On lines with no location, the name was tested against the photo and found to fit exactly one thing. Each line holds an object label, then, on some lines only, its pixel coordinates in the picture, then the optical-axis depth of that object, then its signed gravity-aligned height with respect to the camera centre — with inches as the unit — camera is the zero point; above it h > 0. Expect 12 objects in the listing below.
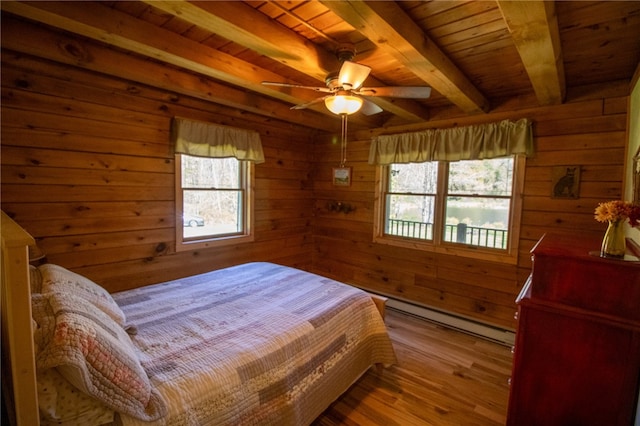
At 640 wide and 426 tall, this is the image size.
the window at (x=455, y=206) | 115.8 -6.2
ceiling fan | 71.6 +25.3
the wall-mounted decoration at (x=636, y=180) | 62.7 +3.9
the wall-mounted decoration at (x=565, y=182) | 100.8 +4.6
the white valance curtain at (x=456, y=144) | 108.7 +20.2
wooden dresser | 50.6 -26.7
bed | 38.9 -33.1
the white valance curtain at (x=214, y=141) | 113.5 +18.9
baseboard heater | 115.2 -54.9
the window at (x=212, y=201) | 120.9 -6.8
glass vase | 51.9 -7.6
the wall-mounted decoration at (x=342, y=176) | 158.7 +7.3
